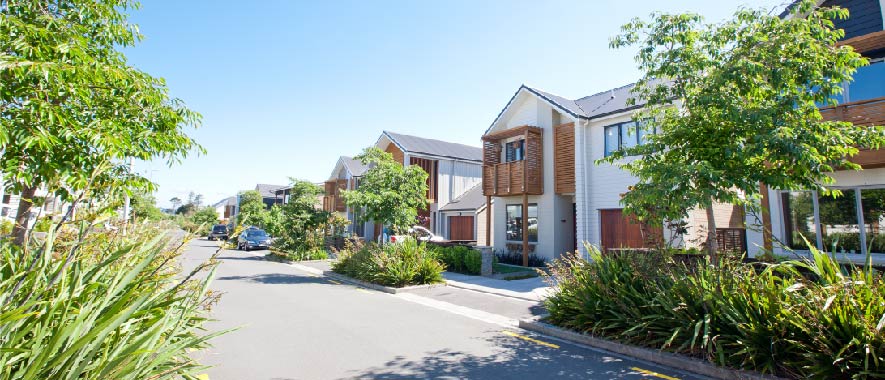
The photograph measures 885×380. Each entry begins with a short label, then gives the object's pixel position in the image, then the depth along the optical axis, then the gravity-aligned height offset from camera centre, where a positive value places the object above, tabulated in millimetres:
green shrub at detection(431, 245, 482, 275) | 16406 -827
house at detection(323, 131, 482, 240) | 27203 +4570
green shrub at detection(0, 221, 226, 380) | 2613 -661
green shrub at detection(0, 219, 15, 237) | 4568 +54
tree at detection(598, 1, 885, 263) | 6437 +1957
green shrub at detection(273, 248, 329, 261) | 23938 -1111
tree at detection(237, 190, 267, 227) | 38103 +3026
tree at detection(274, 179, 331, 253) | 24719 +773
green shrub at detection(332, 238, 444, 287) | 13430 -932
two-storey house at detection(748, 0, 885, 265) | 10516 +1226
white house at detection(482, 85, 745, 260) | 16609 +2643
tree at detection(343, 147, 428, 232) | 15703 +1532
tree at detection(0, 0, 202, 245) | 4773 +1620
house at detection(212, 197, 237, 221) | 73812 +4761
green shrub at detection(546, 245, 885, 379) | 4812 -966
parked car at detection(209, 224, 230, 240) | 42812 +247
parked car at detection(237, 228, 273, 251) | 33469 -530
